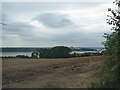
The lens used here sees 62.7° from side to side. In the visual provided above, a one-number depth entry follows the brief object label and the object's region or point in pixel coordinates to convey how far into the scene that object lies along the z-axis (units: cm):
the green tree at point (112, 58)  312
